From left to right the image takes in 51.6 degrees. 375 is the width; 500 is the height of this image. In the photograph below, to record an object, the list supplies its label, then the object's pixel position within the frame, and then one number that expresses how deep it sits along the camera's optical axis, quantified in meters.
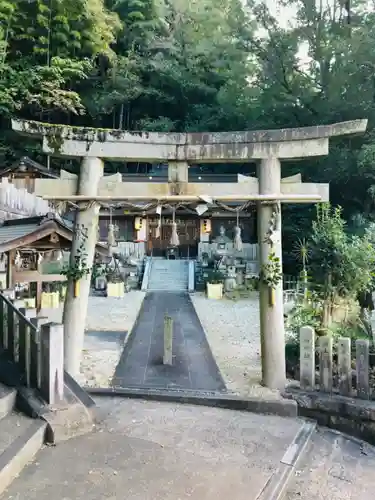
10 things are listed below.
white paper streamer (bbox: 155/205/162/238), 6.26
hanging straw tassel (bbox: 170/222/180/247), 6.63
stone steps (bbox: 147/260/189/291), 20.12
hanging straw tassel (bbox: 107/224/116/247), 7.07
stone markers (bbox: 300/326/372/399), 5.11
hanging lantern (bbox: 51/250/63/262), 14.50
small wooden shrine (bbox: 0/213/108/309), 8.32
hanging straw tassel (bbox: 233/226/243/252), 6.69
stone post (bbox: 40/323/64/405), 4.30
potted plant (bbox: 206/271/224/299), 17.39
